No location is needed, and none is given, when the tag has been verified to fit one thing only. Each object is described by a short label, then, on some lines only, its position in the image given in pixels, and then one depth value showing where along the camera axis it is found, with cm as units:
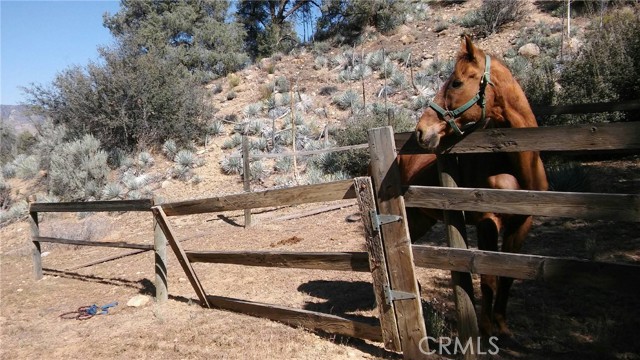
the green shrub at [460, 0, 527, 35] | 2252
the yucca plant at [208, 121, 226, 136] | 1958
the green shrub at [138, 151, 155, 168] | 1758
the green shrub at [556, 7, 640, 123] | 1023
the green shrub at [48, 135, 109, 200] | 1627
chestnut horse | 331
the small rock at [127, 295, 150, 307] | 604
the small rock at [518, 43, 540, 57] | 1912
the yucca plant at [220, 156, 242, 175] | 1555
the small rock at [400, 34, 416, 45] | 2525
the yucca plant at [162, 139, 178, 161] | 1791
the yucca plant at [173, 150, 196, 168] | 1673
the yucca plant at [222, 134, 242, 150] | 1806
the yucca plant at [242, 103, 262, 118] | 2077
